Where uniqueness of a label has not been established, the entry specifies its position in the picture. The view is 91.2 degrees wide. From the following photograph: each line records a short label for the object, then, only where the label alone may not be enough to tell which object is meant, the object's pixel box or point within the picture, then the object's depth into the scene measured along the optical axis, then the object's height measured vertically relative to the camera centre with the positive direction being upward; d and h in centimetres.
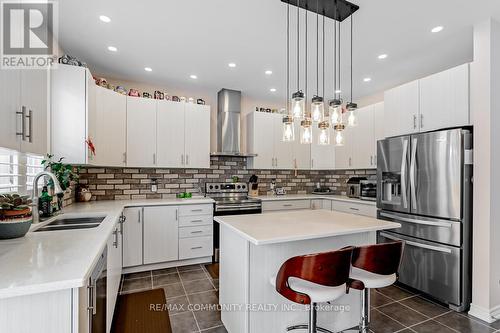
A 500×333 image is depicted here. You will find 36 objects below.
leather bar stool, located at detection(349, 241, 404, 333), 162 -65
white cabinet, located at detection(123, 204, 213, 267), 321 -94
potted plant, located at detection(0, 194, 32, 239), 153 -33
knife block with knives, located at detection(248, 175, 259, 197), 448 -38
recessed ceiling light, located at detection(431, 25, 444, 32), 233 +134
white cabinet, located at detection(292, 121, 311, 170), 465 +24
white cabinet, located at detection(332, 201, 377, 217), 346 -64
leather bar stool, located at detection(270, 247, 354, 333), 142 -65
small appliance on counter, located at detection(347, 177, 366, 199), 401 -34
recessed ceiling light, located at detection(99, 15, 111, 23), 219 +133
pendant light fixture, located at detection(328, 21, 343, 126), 204 +48
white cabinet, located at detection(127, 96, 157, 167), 349 +49
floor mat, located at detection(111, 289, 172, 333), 213 -142
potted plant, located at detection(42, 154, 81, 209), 237 -3
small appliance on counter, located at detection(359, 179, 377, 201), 372 -36
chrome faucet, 189 -27
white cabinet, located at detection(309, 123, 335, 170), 471 +22
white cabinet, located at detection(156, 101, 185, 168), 368 +50
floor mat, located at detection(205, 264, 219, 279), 323 -145
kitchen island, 176 -73
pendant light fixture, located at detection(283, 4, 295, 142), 216 +36
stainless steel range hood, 419 +78
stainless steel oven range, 372 -55
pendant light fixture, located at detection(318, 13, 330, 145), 215 +31
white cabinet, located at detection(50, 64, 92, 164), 245 +54
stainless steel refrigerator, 238 -46
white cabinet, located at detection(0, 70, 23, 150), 124 +31
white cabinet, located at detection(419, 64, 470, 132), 246 +72
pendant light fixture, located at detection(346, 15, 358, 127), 211 +47
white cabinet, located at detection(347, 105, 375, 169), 390 +44
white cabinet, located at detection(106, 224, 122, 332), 189 -95
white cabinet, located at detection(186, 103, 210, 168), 386 +49
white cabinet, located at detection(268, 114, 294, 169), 450 +32
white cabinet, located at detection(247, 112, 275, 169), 436 +48
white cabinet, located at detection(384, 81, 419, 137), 290 +71
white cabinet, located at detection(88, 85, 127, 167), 303 +51
